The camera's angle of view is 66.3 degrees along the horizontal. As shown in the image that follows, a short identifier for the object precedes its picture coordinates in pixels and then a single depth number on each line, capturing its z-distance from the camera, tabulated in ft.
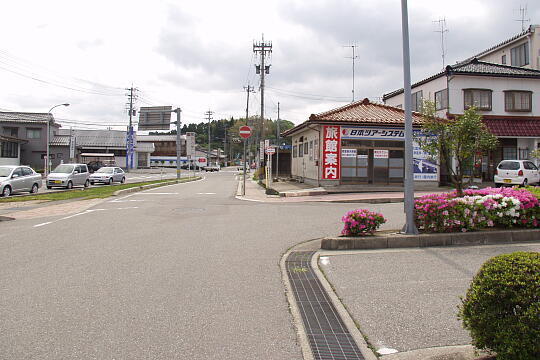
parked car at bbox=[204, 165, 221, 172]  266.77
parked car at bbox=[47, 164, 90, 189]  83.41
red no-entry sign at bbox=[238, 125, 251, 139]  64.19
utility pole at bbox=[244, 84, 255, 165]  175.43
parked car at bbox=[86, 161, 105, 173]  182.04
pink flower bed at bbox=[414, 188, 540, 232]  26.20
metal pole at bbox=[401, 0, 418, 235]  26.55
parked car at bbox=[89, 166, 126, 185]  101.71
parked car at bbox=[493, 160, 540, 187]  65.21
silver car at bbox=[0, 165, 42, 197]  64.90
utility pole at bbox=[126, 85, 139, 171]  196.54
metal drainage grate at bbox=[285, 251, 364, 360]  11.85
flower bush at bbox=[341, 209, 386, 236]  26.09
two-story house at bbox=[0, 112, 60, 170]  170.71
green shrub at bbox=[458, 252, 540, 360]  8.39
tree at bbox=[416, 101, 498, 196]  32.04
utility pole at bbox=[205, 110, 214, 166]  281.56
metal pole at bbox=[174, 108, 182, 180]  123.34
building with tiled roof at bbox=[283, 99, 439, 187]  69.21
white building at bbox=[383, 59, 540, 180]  78.95
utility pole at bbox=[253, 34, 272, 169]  109.07
